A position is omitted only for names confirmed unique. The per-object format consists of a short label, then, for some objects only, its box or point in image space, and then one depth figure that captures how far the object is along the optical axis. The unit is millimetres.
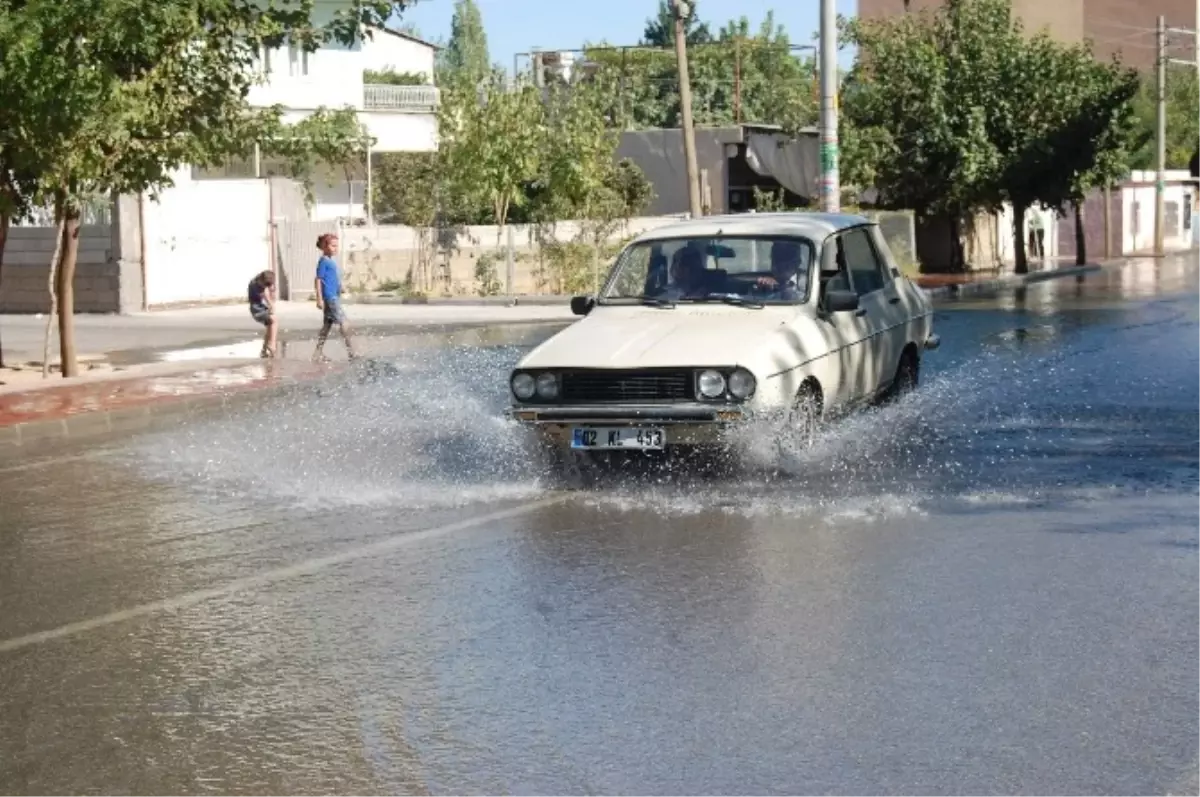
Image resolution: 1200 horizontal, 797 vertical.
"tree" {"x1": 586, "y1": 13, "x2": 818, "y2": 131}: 81188
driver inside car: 12617
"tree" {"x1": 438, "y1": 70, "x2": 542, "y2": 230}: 39844
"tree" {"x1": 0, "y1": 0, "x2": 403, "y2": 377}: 17156
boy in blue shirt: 22047
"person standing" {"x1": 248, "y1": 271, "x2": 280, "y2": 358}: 22234
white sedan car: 11148
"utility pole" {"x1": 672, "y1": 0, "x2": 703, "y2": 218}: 34719
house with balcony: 55438
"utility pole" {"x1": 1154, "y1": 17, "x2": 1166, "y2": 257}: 56081
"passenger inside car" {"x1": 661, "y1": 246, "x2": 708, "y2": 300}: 12711
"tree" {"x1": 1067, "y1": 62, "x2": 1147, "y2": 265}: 46500
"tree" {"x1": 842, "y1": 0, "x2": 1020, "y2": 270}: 45094
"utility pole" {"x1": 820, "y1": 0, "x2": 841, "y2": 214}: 26125
